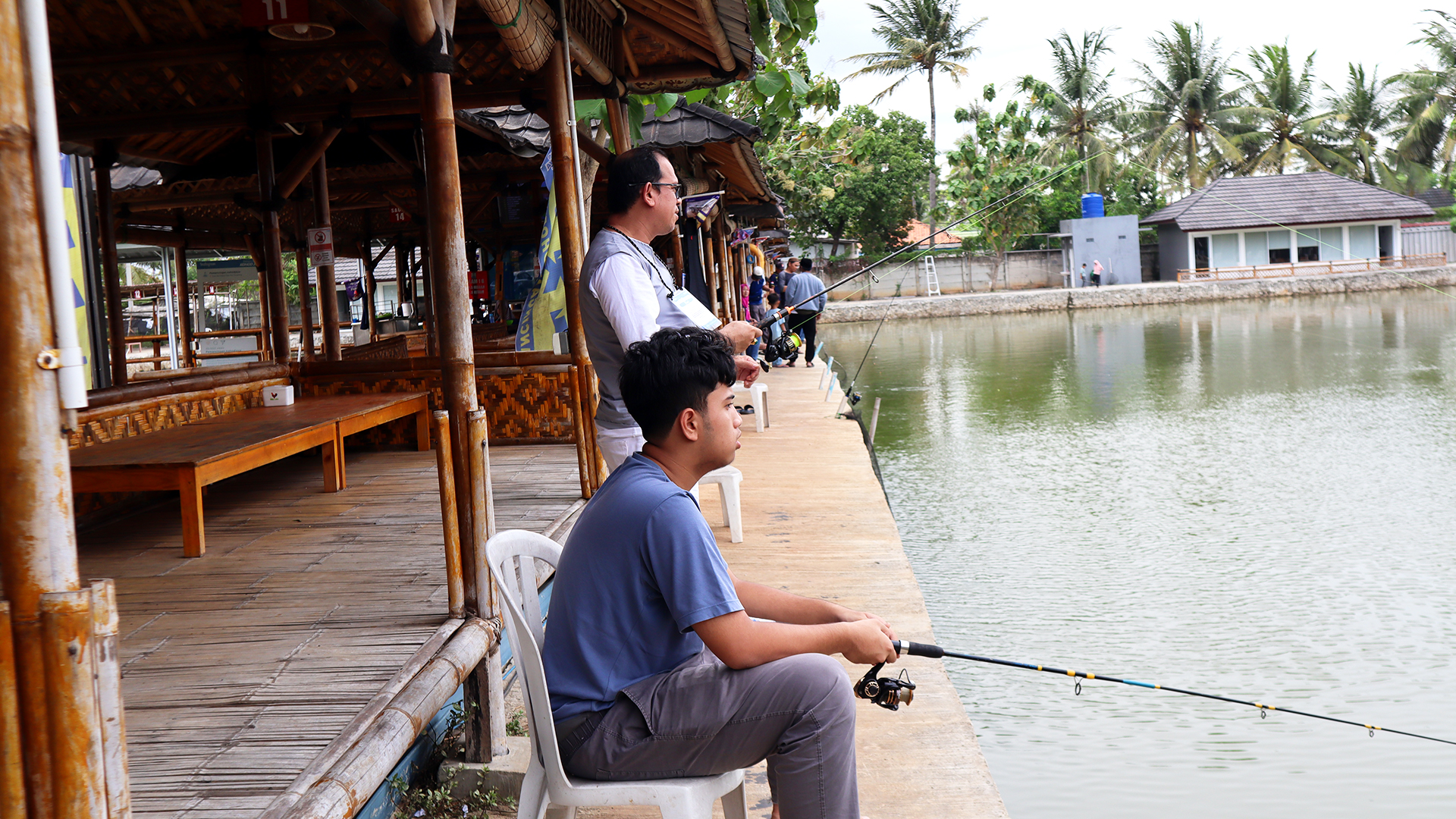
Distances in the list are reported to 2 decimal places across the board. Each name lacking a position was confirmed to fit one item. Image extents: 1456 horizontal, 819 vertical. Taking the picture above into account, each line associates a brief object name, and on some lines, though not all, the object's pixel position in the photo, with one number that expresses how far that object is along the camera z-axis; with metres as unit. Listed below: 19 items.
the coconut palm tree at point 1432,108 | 38.38
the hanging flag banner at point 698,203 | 9.21
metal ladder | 36.62
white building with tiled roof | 34.66
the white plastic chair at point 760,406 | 9.34
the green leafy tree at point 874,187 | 36.50
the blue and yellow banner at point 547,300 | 4.91
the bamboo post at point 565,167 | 4.77
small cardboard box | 6.04
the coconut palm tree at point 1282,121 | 39.59
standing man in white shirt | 3.15
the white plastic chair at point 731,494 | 5.36
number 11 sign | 4.32
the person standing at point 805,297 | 14.71
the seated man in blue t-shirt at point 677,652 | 1.97
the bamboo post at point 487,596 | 2.98
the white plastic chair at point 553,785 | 2.03
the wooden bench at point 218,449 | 4.04
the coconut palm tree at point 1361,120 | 39.91
